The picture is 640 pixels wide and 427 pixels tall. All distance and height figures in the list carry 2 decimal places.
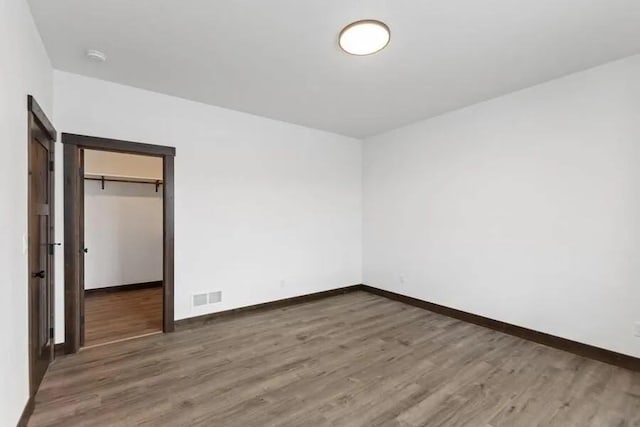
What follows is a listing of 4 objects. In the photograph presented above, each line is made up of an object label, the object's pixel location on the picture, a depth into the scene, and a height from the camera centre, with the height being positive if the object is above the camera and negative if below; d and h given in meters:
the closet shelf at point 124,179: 5.16 +0.58
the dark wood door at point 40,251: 2.19 -0.33
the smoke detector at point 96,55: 2.62 +1.37
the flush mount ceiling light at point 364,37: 2.24 +1.36
